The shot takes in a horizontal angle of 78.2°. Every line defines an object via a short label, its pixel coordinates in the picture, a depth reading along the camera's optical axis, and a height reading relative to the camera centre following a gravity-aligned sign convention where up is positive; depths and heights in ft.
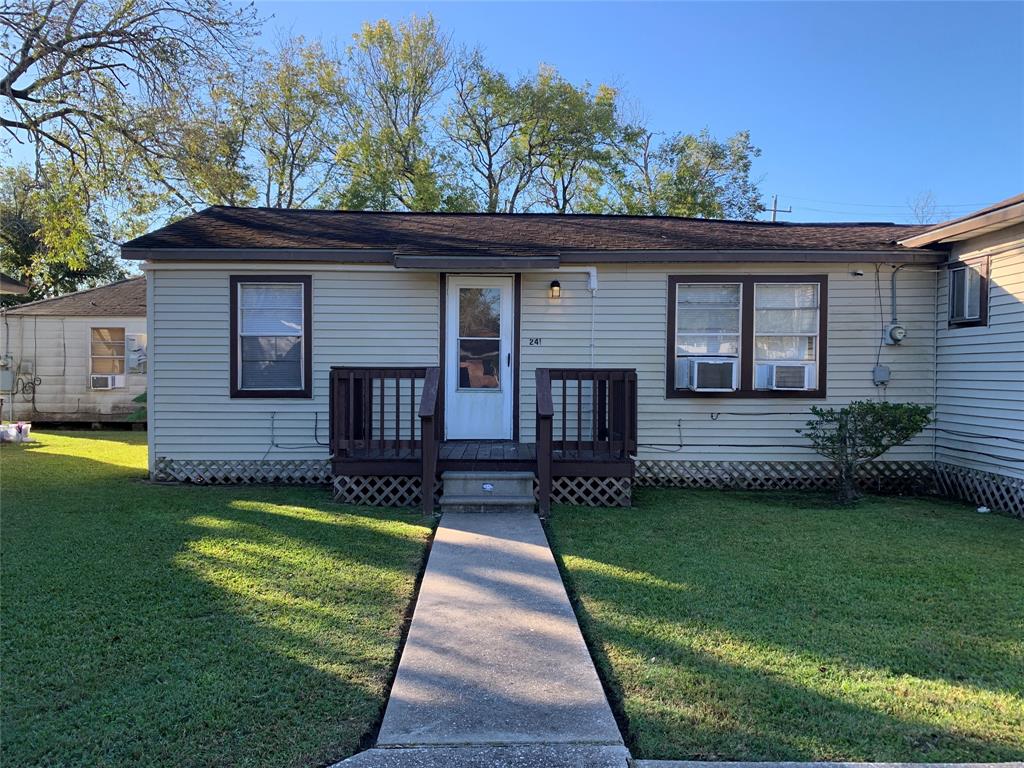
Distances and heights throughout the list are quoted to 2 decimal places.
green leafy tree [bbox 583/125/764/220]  77.77 +24.88
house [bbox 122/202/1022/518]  24.84 +1.20
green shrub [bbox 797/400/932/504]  22.22 -1.97
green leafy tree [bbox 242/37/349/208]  70.23 +27.66
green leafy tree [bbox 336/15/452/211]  71.72 +31.78
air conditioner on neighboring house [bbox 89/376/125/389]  45.40 -1.10
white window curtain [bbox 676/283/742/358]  25.46 +2.22
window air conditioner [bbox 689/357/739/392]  24.70 -0.02
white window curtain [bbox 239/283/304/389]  25.09 +1.38
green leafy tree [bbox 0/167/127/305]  36.52 +10.89
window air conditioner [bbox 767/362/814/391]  24.90 +0.01
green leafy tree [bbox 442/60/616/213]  75.25 +29.40
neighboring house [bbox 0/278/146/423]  45.47 +0.49
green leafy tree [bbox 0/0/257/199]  32.76 +15.74
